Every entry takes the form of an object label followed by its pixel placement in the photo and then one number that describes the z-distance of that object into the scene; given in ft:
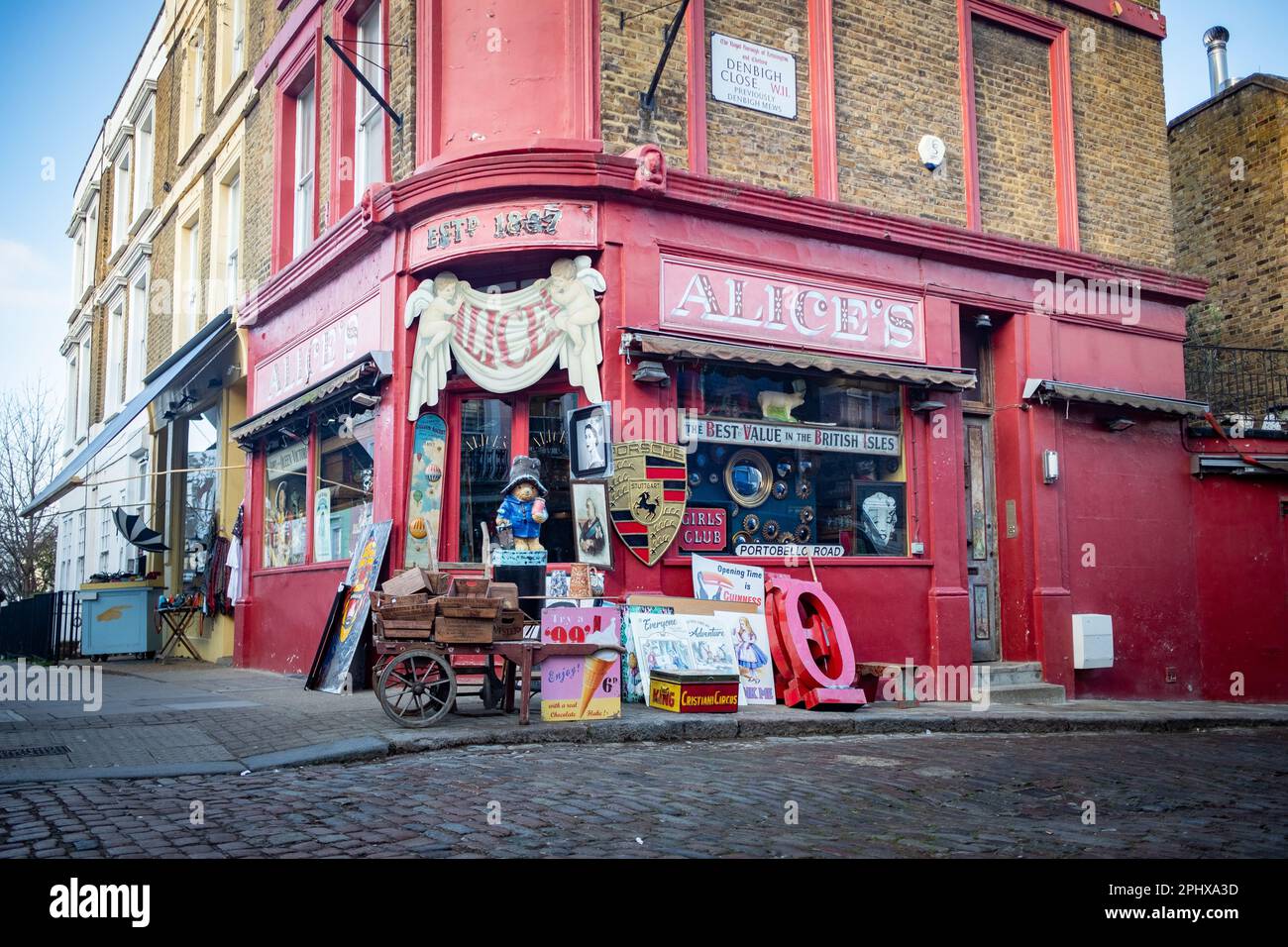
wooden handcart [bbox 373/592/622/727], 26.35
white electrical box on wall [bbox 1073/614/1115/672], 42.06
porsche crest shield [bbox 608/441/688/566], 33.91
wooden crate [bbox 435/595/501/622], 26.40
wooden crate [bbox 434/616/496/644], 26.35
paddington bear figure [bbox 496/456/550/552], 34.22
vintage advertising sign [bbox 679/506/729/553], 35.73
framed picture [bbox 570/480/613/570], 34.01
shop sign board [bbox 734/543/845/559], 37.11
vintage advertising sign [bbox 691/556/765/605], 34.71
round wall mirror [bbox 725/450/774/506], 37.06
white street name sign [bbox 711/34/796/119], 38.58
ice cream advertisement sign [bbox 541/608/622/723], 26.99
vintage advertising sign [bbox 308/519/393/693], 35.27
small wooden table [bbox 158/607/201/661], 58.34
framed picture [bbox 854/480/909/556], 39.42
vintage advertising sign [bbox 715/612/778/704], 33.73
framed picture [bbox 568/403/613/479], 33.99
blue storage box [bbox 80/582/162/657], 55.36
